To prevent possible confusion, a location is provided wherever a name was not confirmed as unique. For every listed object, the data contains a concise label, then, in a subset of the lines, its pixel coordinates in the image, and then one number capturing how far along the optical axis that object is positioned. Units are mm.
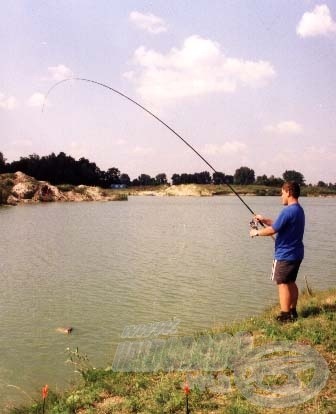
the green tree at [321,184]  182125
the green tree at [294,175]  158125
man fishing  7406
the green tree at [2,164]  117756
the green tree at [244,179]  195762
